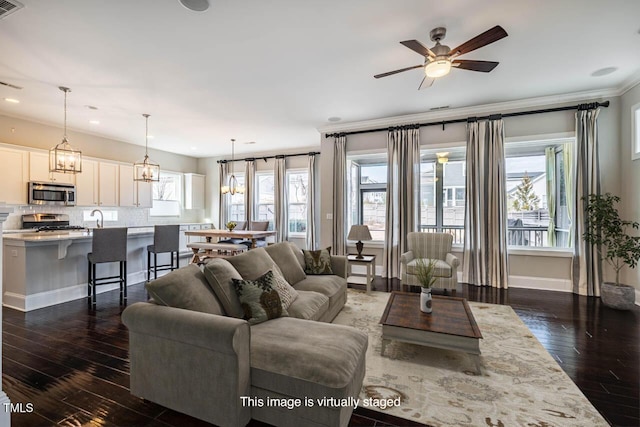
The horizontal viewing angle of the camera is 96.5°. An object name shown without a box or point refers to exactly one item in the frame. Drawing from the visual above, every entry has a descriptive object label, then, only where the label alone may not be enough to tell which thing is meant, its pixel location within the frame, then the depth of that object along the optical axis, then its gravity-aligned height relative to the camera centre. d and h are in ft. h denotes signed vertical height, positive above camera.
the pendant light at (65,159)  13.24 +2.69
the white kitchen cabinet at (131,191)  21.98 +1.98
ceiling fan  8.29 +5.08
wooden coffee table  7.29 -3.02
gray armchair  14.06 -2.30
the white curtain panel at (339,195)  19.43 +1.35
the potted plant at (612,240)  12.09 -1.23
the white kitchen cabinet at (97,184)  19.56 +2.27
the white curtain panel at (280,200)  24.80 +1.32
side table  14.34 -2.47
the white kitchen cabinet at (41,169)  17.31 +2.87
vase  8.65 -2.63
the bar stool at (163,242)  15.70 -1.47
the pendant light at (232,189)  22.45 +2.07
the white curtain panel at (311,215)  23.52 -0.01
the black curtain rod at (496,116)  14.20 +5.49
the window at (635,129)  12.82 +3.84
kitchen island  12.19 -2.42
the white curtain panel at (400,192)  17.54 +1.38
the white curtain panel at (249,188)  26.48 +2.53
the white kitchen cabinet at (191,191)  28.14 +2.44
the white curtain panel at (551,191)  16.52 +1.35
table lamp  14.97 -1.06
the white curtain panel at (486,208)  15.72 +0.36
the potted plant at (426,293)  8.50 -2.39
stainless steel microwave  17.21 +1.39
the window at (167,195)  26.09 +1.96
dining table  18.13 -1.27
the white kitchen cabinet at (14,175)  16.08 +2.37
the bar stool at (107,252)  13.11 -1.73
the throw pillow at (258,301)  6.82 -2.10
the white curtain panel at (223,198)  28.25 +1.71
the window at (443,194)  18.42 +1.38
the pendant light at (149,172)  16.84 +2.58
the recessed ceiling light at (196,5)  7.85 +5.90
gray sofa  5.03 -2.72
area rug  5.89 -4.13
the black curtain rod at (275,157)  24.13 +5.30
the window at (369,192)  20.34 +1.63
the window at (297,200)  25.38 +1.33
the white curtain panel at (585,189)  14.14 +1.23
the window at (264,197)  26.78 +1.66
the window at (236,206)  28.12 +0.91
